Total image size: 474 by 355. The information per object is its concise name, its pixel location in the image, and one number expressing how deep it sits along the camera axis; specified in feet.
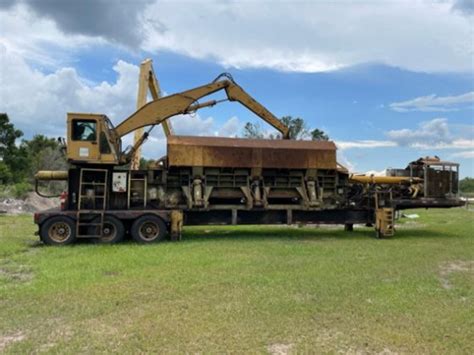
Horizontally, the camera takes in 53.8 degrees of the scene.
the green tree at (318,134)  200.64
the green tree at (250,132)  158.49
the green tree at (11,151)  129.80
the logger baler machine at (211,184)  43.91
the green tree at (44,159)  146.05
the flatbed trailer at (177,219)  42.60
